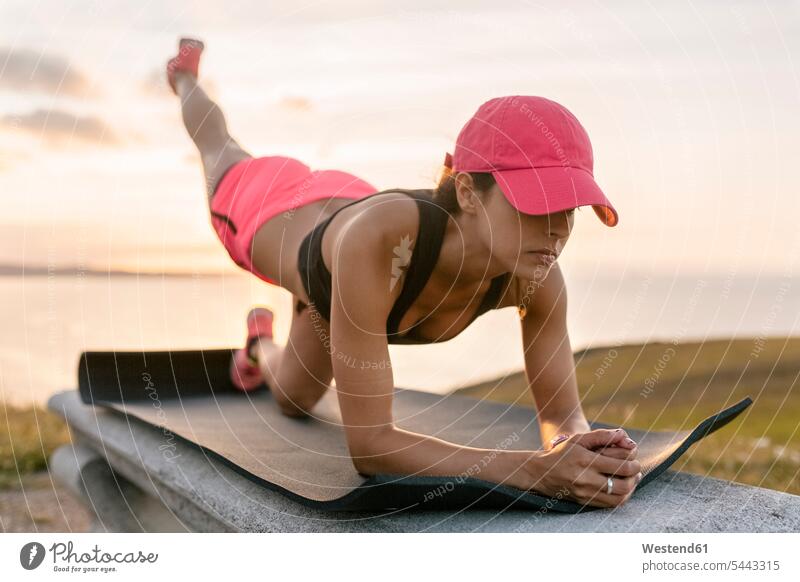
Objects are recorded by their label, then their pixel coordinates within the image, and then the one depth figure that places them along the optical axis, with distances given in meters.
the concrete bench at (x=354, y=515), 0.95
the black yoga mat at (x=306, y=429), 0.95
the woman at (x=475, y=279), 0.93
